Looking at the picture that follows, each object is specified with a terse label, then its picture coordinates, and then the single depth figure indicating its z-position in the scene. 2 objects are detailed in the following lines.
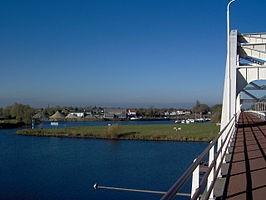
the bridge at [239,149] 4.98
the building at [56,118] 193.62
